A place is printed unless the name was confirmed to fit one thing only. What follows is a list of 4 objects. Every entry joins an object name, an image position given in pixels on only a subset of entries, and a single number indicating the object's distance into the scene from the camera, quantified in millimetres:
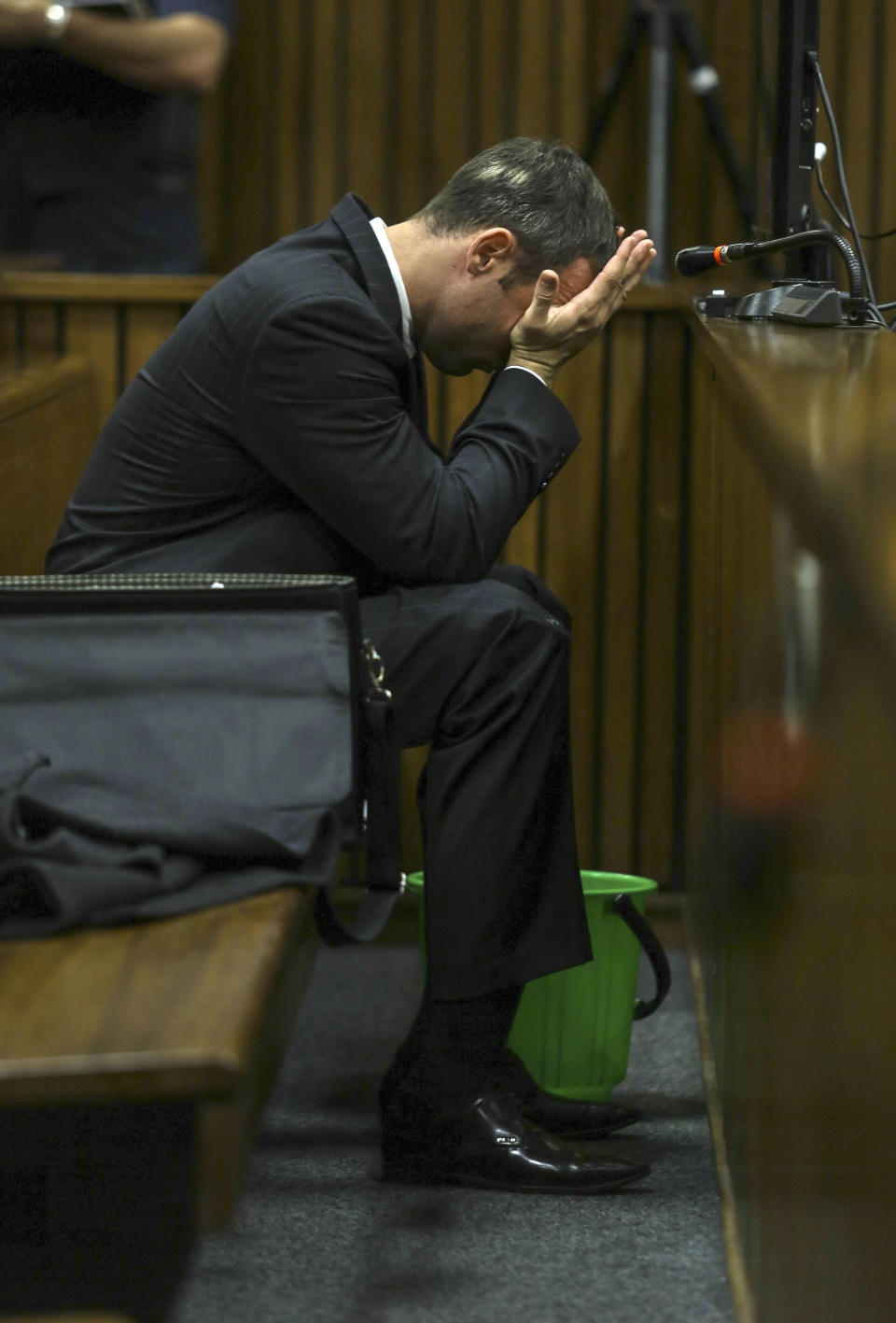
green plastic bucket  11564
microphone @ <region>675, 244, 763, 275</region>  11553
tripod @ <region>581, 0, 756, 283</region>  12974
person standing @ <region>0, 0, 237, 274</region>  12438
